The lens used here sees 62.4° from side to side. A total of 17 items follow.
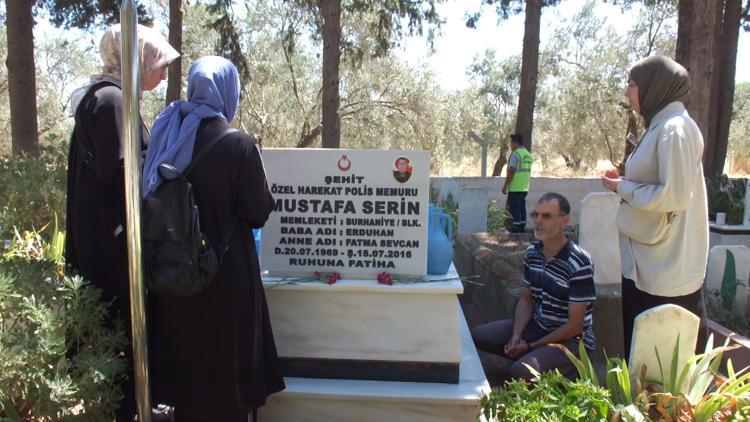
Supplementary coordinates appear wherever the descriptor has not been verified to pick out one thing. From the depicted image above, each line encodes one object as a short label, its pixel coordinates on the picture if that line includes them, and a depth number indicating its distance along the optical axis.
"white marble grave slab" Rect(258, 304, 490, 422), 2.86
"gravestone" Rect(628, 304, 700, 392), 2.05
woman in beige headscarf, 2.38
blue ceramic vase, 3.14
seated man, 3.05
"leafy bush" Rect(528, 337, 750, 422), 1.94
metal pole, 1.83
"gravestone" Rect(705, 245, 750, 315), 4.54
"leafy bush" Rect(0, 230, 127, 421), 2.06
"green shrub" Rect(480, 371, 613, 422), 1.93
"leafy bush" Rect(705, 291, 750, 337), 4.18
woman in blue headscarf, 2.37
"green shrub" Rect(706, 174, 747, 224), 7.92
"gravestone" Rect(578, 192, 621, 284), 4.78
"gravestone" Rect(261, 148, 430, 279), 2.97
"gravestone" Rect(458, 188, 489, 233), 9.29
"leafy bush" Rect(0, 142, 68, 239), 4.77
